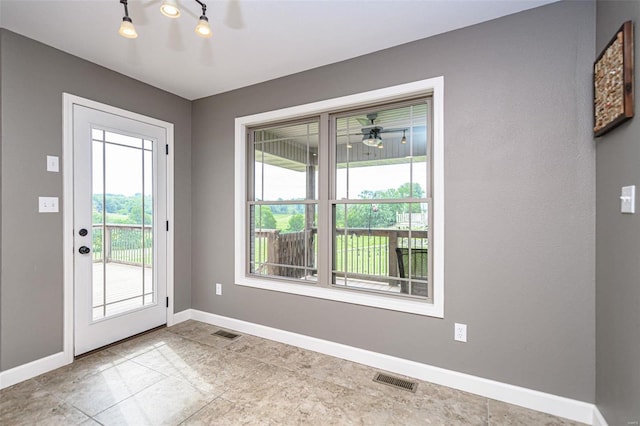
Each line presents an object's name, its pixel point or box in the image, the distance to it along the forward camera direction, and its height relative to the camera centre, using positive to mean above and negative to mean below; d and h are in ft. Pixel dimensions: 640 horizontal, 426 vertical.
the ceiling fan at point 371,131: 8.68 +2.38
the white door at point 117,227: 8.60 -0.50
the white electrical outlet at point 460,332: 7.16 -2.93
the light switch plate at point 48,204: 7.77 +0.18
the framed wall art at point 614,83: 4.58 +2.20
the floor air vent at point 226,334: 10.05 -4.25
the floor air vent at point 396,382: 7.22 -4.26
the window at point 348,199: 7.93 +0.38
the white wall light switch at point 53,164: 7.93 +1.28
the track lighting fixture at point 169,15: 5.06 +3.46
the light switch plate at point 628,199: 4.53 +0.20
